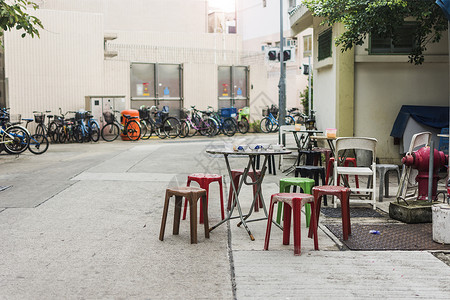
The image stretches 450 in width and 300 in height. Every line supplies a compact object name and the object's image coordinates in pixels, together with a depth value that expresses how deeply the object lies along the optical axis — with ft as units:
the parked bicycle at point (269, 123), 83.05
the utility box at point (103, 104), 69.62
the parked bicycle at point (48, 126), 63.65
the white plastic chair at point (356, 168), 25.71
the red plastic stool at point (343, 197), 19.84
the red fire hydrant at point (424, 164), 23.79
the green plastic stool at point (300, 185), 22.11
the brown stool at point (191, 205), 19.36
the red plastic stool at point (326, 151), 31.95
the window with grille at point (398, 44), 38.37
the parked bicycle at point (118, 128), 68.80
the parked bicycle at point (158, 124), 72.18
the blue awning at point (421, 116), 36.91
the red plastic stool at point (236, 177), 23.66
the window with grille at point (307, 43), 108.55
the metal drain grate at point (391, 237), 18.93
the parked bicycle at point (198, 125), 74.74
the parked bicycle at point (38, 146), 50.14
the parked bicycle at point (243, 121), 81.41
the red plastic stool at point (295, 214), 17.83
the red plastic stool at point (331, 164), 28.60
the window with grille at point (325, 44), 42.63
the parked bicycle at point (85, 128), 65.16
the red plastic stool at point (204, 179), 22.84
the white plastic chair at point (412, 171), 24.56
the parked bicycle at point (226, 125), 76.48
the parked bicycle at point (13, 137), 47.37
